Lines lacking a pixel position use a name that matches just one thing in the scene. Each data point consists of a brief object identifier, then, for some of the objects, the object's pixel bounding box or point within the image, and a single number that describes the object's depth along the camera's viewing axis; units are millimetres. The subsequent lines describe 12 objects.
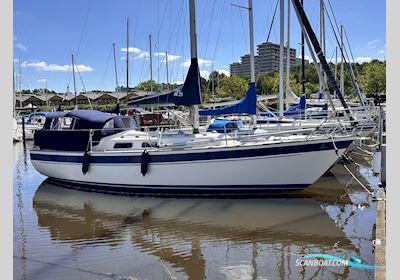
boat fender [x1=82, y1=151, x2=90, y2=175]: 13055
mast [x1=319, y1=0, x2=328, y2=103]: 24297
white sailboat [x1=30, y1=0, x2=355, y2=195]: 11227
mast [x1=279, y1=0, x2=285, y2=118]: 17797
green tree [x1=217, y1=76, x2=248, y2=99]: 65438
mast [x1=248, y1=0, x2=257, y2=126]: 16127
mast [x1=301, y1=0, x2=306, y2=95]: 24422
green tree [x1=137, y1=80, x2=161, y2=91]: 92475
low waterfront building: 90412
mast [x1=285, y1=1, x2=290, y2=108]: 21719
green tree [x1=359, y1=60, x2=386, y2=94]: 58875
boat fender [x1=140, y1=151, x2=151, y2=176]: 11984
